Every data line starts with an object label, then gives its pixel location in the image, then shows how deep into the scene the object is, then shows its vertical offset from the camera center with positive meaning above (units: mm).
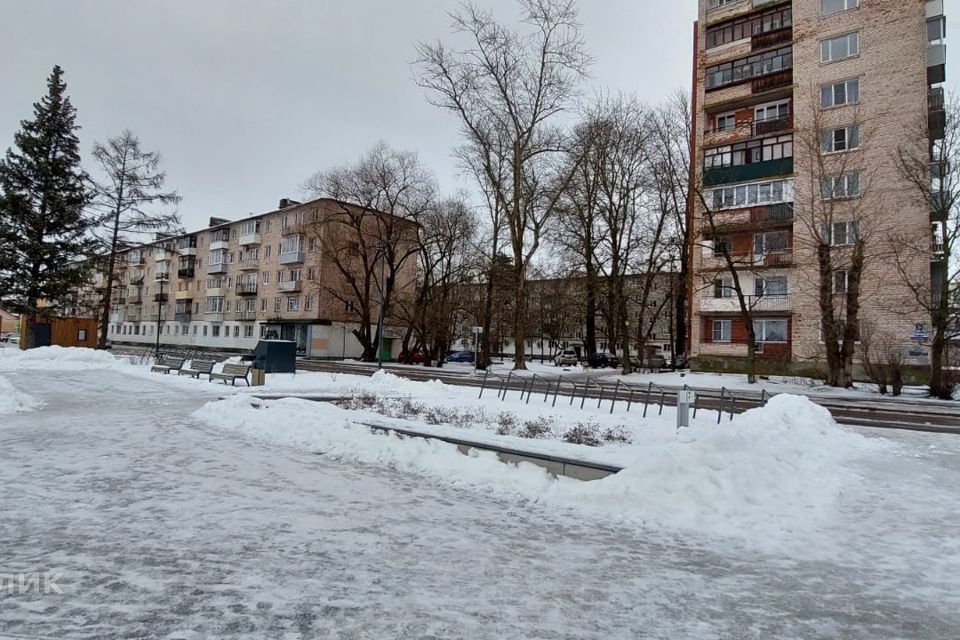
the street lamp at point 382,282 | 35325 +6660
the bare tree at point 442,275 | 44656 +6136
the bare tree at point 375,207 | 45844 +11446
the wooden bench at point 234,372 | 19469 -967
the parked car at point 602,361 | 48844 -188
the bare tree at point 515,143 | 33656 +12601
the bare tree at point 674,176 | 37875 +12135
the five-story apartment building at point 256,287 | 58119 +6593
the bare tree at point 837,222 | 25625 +7173
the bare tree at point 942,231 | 22250 +5532
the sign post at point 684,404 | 10258 -753
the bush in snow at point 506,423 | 10050 -1268
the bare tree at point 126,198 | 34875 +8710
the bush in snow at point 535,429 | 9938 -1284
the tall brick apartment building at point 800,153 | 30031 +11982
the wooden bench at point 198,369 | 21375 -984
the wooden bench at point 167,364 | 23344 -968
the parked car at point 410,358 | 49316 -625
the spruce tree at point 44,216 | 31062 +6466
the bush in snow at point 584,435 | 9414 -1293
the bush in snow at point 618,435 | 9836 -1322
